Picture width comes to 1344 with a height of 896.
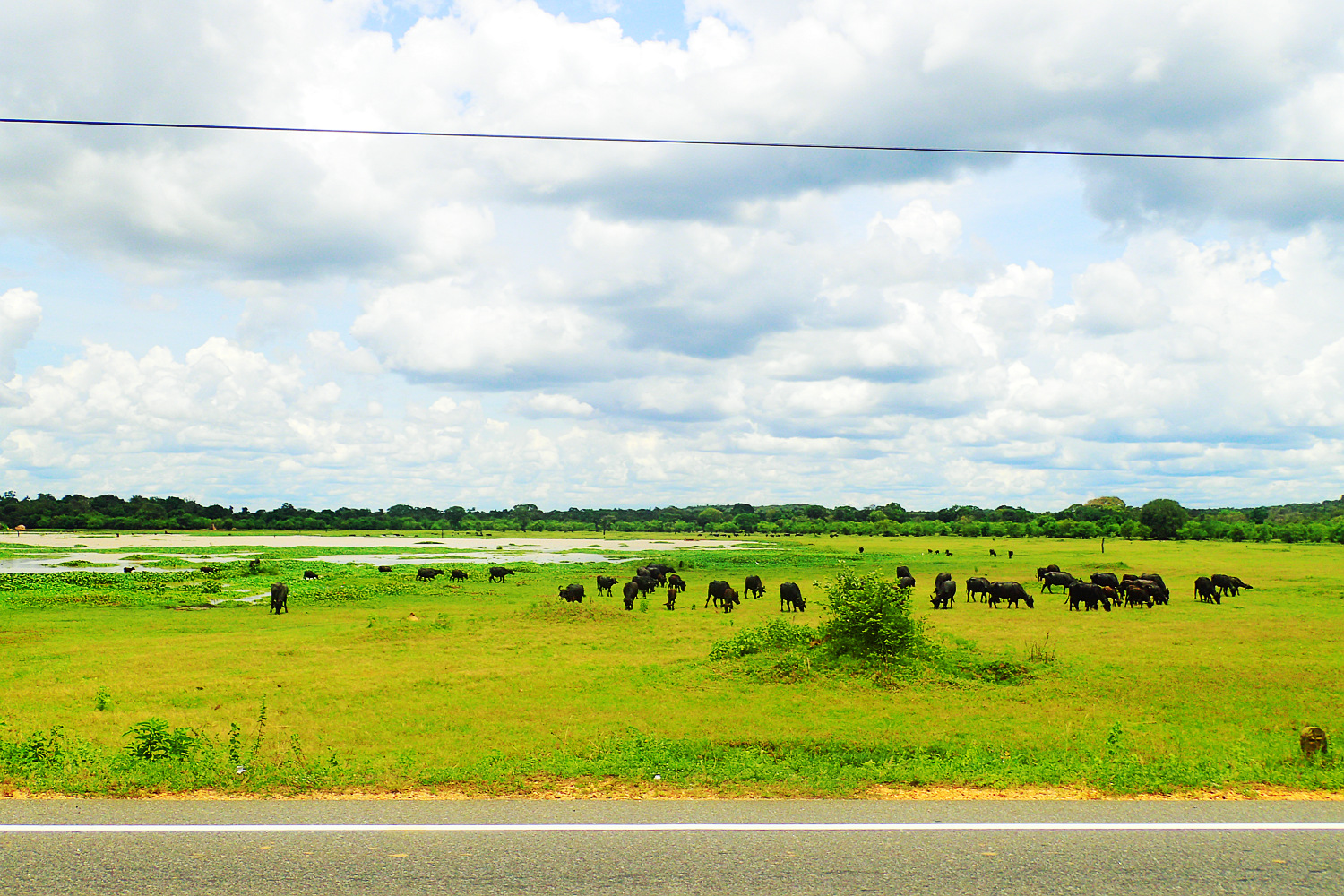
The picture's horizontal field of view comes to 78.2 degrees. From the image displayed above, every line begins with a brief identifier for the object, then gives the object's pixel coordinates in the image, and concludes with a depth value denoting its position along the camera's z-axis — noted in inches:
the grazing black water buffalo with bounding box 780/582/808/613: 1453.0
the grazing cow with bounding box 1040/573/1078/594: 1713.8
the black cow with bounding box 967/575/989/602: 1587.1
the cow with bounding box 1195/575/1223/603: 1558.8
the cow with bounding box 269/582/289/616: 1384.4
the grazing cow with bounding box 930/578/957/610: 1507.1
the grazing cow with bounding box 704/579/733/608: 1508.4
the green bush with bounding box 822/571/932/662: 770.8
